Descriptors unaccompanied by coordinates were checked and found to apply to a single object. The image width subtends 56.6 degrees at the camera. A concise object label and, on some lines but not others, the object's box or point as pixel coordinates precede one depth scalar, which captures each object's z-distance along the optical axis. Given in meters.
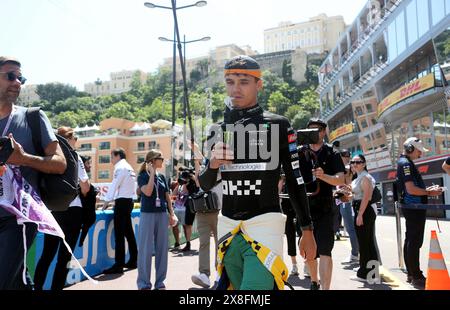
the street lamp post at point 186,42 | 22.82
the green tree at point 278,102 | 124.25
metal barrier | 6.84
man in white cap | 6.07
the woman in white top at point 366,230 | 6.54
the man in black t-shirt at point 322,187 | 4.75
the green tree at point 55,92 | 145.88
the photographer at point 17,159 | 2.51
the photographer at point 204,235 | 5.79
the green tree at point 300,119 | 105.12
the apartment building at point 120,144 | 93.38
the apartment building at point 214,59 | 160.38
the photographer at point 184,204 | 9.69
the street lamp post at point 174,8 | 14.82
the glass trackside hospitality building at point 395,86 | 24.77
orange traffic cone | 4.45
